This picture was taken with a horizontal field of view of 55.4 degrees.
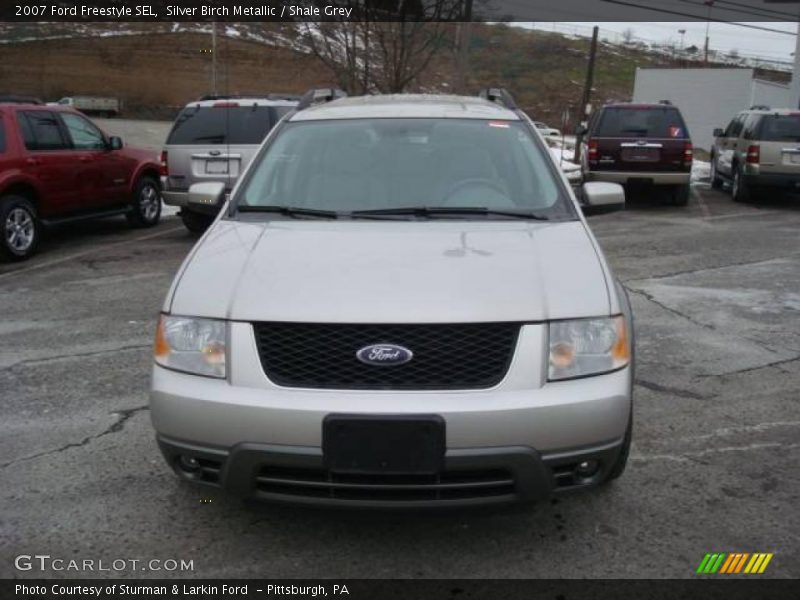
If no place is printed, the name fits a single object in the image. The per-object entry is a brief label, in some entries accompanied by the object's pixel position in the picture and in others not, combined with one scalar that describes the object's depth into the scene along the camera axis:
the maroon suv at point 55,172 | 8.87
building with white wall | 33.81
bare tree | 15.86
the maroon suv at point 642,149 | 13.39
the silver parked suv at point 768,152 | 13.27
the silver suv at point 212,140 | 9.80
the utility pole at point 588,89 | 23.86
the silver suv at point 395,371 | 2.65
